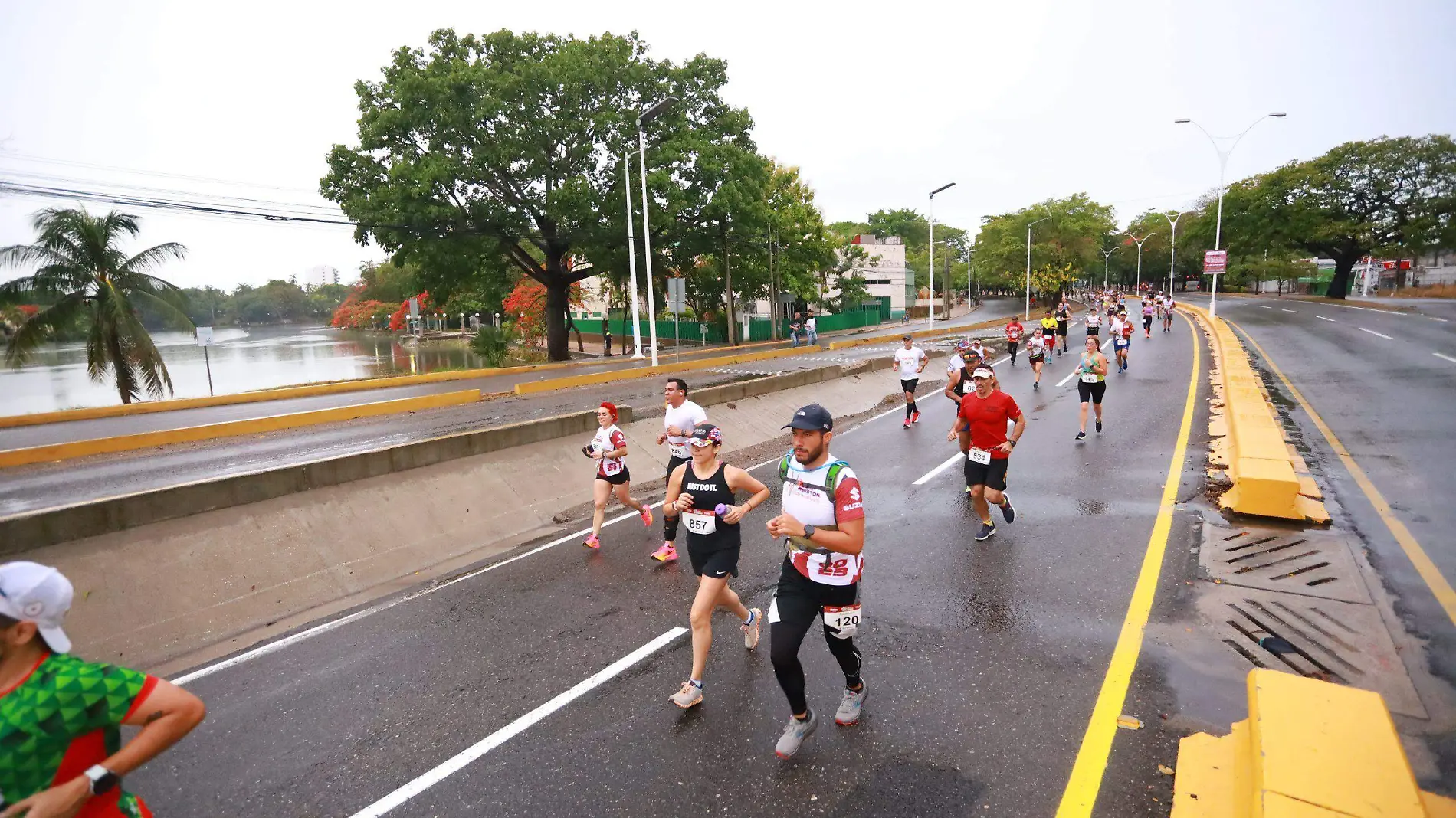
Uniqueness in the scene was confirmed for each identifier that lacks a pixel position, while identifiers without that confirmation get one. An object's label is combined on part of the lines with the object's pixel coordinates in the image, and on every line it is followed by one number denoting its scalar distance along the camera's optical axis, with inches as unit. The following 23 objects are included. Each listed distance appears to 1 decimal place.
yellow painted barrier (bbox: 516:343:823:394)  794.2
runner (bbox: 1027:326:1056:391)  767.7
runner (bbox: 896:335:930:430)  579.8
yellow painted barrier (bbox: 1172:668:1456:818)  116.0
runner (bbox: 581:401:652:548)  305.1
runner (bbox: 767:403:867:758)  152.0
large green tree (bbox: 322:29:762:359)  1154.0
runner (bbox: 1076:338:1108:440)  469.1
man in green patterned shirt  85.9
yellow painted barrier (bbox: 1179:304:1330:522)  292.5
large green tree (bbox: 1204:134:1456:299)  1729.8
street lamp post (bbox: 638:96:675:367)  1018.7
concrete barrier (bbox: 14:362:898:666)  247.4
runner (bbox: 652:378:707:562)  285.4
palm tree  887.1
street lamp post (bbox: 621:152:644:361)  1134.9
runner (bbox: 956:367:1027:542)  296.8
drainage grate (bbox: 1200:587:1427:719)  176.7
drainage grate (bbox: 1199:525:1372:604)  231.0
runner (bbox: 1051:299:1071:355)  1006.5
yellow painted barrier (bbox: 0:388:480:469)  470.9
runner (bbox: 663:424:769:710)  187.9
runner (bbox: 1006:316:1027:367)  874.8
